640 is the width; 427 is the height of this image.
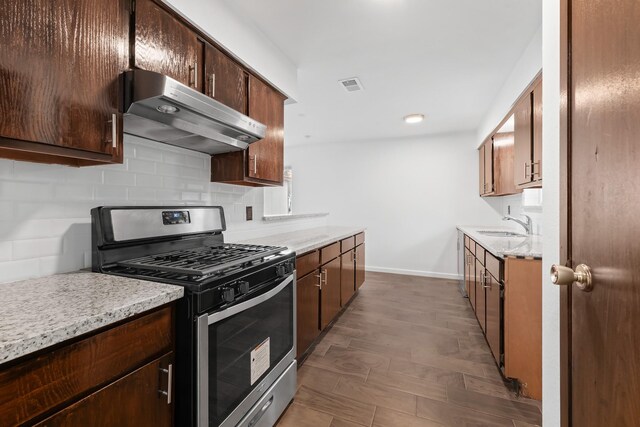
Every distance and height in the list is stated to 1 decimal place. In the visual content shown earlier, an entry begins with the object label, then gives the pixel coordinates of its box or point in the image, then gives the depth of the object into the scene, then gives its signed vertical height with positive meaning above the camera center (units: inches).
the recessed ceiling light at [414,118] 149.4 +53.6
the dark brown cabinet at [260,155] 76.5 +17.7
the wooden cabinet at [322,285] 77.2 -24.2
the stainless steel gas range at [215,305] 38.9 -15.2
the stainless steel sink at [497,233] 117.6 -8.1
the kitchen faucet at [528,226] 110.4 -4.2
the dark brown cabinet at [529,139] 81.7 +24.5
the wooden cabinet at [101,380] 24.3 -17.3
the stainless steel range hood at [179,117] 44.4 +18.5
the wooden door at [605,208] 21.1 +0.7
